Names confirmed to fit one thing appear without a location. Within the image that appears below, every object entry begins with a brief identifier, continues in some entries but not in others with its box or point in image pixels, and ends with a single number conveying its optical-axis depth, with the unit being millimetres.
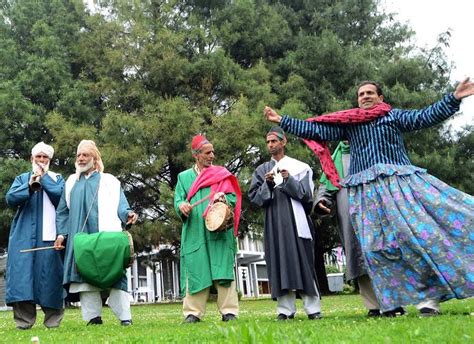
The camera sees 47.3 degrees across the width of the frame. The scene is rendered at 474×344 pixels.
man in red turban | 5594
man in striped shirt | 4418
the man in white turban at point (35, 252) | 5914
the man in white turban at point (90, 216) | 5688
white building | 20344
